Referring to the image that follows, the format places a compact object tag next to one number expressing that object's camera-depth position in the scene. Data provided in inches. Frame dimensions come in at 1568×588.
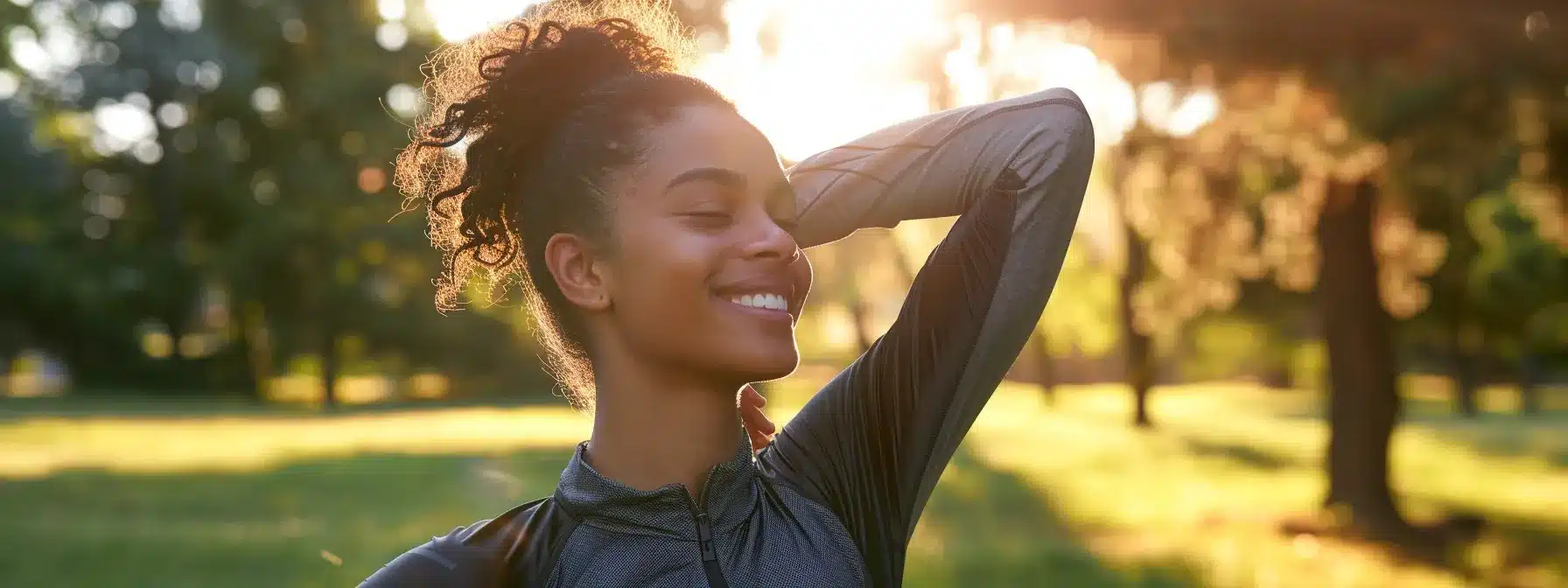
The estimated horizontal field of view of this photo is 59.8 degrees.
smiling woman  76.8
